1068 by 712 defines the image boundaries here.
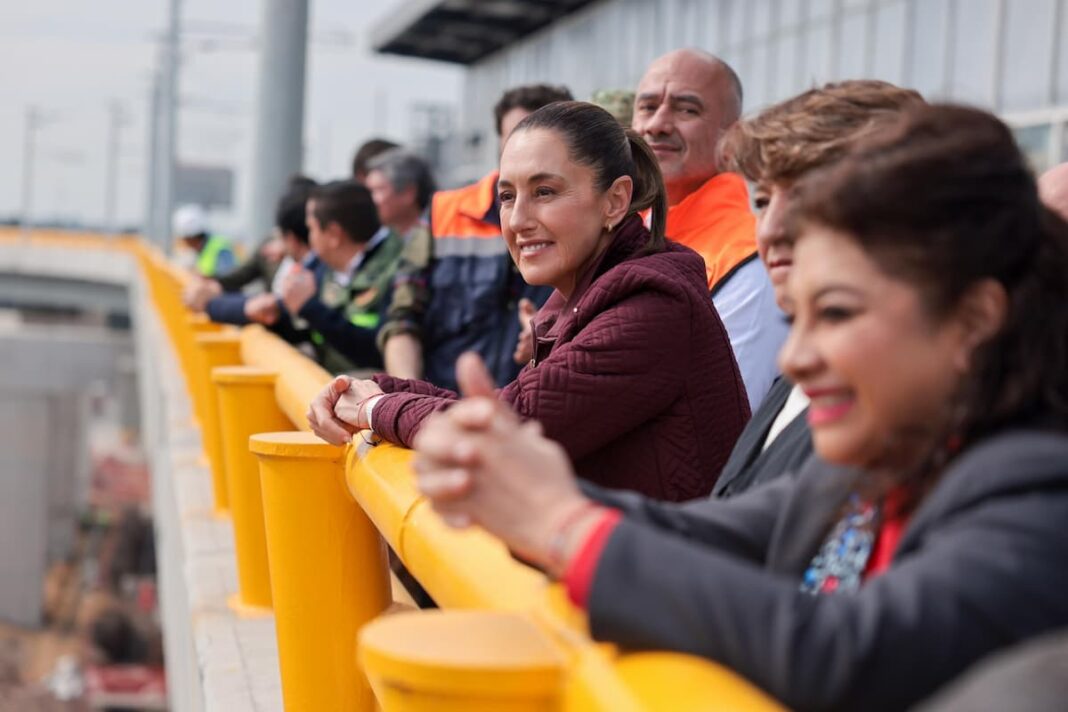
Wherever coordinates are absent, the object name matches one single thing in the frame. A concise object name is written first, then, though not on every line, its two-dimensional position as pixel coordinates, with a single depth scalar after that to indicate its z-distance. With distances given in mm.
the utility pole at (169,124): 24500
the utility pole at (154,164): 29156
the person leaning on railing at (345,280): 5684
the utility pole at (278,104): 9977
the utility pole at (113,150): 40062
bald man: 3797
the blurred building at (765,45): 15797
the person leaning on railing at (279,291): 6215
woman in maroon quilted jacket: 2822
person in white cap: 14812
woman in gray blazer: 1348
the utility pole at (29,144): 43625
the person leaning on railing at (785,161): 2248
